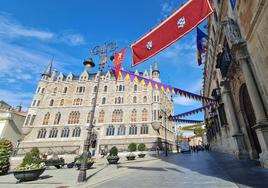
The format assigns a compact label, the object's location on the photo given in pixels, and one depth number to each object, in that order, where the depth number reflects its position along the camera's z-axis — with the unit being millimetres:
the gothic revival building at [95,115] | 35688
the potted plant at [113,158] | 15978
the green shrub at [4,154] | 11254
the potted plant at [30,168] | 7859
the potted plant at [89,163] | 11784
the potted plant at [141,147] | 29064
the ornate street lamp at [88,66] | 7389
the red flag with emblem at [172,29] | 5922
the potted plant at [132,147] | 26072
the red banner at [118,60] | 9781
